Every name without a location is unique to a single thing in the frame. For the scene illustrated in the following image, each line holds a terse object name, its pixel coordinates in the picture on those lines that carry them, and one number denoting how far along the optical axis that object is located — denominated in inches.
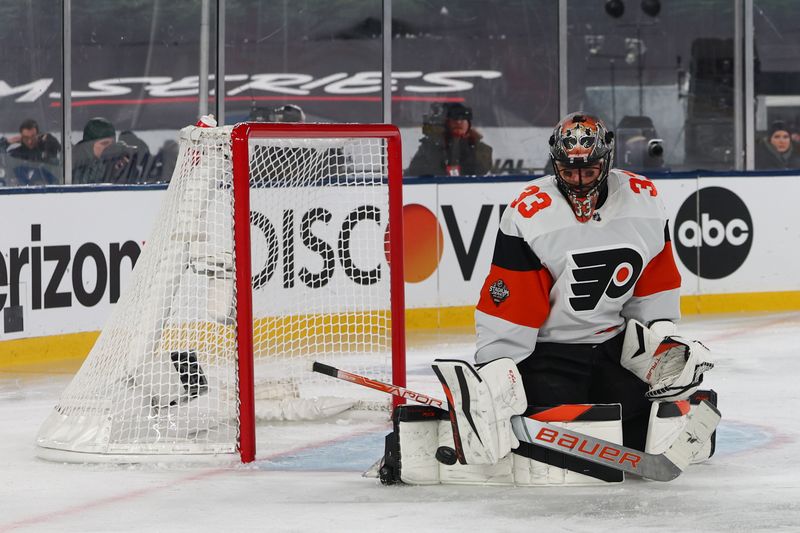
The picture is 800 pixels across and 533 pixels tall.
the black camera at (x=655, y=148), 697.6
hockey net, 330.6
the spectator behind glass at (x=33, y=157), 544.1
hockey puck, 292.8
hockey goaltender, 289.0
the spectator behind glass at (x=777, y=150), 691.4
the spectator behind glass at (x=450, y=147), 664.4
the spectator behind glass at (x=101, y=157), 569.0
